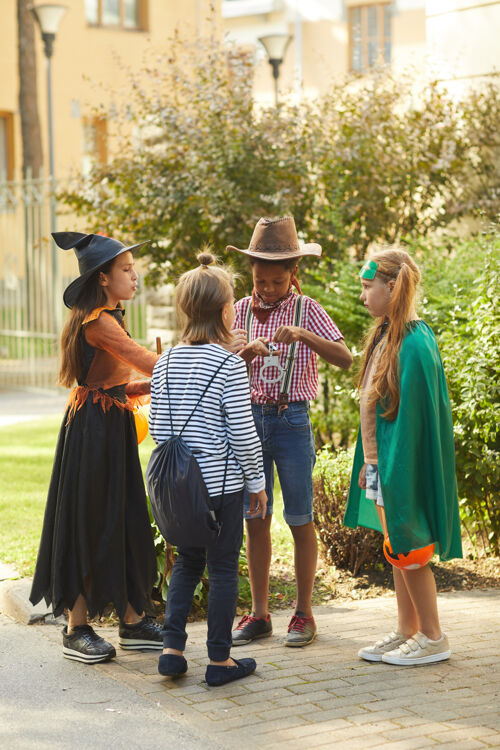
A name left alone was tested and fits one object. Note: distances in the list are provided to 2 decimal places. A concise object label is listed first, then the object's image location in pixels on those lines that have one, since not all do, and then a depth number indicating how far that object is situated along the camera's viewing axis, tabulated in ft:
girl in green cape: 27.42
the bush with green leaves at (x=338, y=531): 37.98
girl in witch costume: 29.17
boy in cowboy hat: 30.21
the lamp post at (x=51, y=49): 93.10
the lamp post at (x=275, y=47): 91.99
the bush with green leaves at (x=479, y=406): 36.28
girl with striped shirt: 26.43
